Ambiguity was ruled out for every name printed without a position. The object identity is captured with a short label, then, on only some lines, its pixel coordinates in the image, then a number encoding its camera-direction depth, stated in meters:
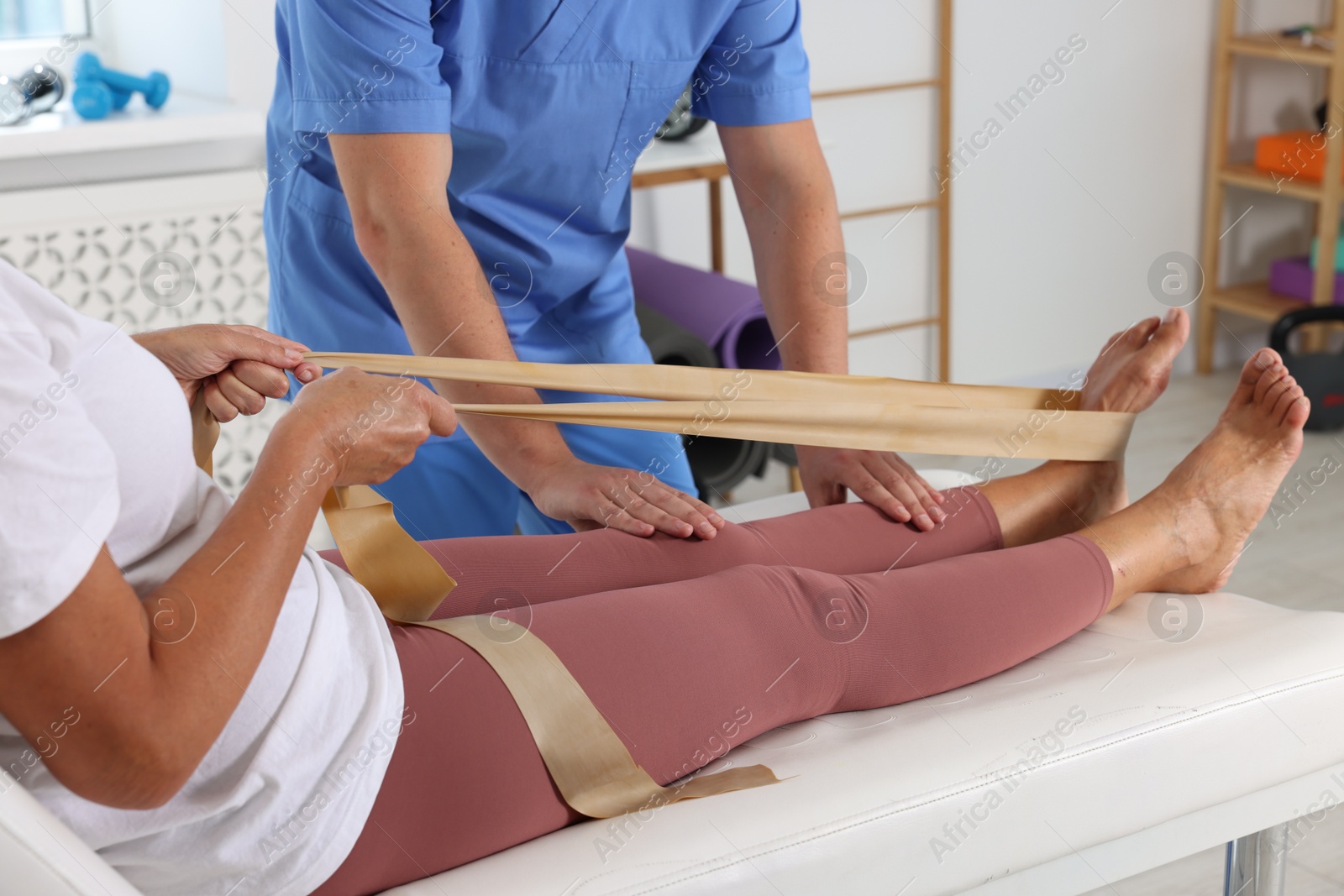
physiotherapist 1.30
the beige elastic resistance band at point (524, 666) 1.00
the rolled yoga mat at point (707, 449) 2.39
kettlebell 3.11
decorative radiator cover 2.27
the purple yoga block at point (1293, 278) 3.49
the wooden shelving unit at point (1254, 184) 3.28
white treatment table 0.96
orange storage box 3.42
